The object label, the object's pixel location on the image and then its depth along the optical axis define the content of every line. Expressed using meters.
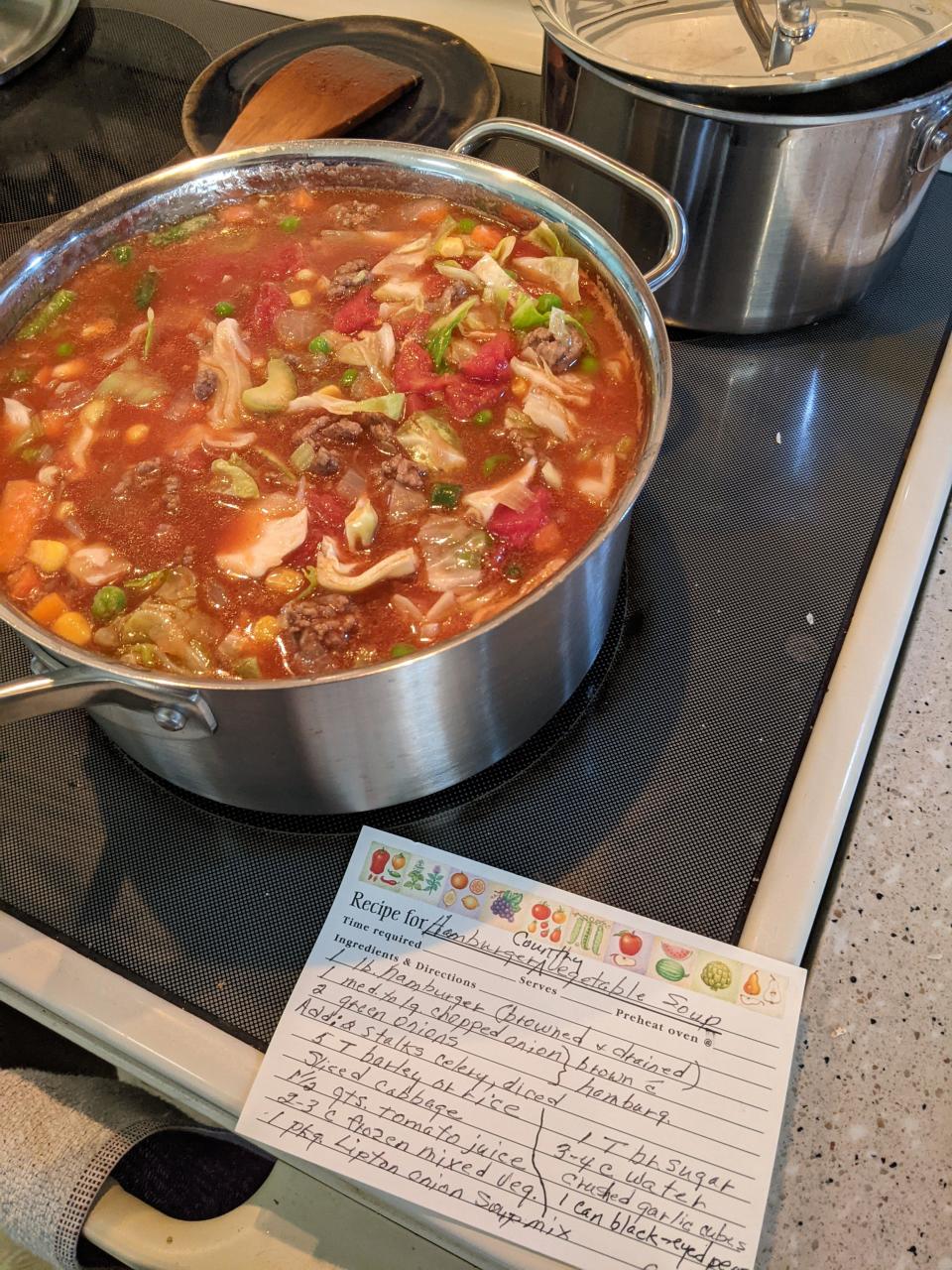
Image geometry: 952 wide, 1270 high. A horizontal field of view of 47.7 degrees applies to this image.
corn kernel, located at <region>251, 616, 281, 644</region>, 0.34
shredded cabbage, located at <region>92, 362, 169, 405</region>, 0.40
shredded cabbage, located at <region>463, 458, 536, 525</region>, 0.36
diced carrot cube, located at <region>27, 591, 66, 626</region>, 0.34
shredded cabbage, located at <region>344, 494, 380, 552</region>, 0.36
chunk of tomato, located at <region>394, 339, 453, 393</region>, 0.40
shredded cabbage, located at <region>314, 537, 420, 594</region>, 0.34
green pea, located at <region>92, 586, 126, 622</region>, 0.34
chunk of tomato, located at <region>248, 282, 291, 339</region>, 0.42
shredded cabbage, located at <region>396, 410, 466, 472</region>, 0.38
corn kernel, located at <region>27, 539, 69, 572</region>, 0.36
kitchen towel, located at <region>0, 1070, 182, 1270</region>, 0.32
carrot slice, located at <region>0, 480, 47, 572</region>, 0.36
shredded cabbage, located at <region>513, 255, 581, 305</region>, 0.41
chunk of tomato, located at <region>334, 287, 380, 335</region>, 0.42
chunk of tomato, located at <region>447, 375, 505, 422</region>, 0.39
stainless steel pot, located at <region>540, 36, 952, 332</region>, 0.40
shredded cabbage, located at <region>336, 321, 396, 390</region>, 0.40
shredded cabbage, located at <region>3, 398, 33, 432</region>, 0.39
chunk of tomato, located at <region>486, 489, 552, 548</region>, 0.36
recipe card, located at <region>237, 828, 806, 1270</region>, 0.29
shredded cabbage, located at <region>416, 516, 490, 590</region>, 0.35
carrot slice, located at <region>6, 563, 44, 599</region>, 0.35
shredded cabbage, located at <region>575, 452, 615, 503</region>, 0.37
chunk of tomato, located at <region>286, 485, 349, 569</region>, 0.36
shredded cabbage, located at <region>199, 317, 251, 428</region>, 0.39
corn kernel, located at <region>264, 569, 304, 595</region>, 0.35
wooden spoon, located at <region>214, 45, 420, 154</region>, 0.51
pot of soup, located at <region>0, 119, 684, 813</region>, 0.31
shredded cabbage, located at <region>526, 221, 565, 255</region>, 0.42
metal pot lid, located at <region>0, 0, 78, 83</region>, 0.61
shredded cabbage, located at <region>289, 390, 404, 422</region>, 0.38
